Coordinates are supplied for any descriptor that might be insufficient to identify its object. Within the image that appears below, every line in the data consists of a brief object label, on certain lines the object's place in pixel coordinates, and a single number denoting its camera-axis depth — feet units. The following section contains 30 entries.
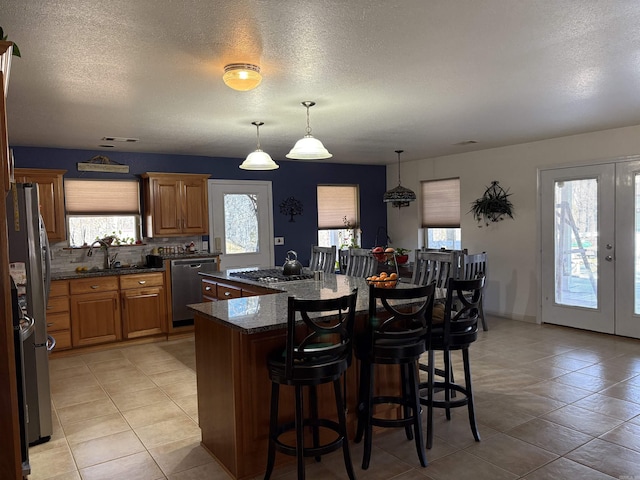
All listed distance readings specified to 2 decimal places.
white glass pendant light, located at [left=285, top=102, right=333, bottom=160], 11.87
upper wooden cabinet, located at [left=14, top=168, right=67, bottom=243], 17.35
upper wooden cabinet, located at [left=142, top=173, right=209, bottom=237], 19.69
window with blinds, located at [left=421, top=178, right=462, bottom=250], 24.03
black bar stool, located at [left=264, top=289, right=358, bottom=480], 7.73
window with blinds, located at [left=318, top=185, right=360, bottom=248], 25.70
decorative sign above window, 19.17
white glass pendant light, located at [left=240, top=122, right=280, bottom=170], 13.85
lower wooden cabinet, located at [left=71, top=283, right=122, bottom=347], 17.44
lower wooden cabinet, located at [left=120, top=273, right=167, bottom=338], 18.51
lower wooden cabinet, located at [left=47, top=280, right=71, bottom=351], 16.96
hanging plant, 21.21
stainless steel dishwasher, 19.53
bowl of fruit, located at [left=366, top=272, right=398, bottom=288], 10.81
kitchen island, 8.63
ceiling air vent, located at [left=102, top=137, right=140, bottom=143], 16.94
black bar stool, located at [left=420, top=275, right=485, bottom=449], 9.52
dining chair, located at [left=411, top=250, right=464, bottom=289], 16.43
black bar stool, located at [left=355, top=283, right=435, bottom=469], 8.59
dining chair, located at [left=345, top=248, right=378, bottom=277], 16.71
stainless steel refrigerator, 9.95
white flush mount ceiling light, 9.15
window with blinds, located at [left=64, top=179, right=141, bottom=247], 19.30
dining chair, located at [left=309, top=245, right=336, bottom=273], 18.10
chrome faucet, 19.39
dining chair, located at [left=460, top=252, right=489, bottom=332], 18.63
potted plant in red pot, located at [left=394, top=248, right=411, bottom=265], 21.16
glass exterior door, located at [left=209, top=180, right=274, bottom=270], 22.36
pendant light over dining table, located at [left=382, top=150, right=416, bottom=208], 21.75
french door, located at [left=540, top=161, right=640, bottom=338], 17.35
